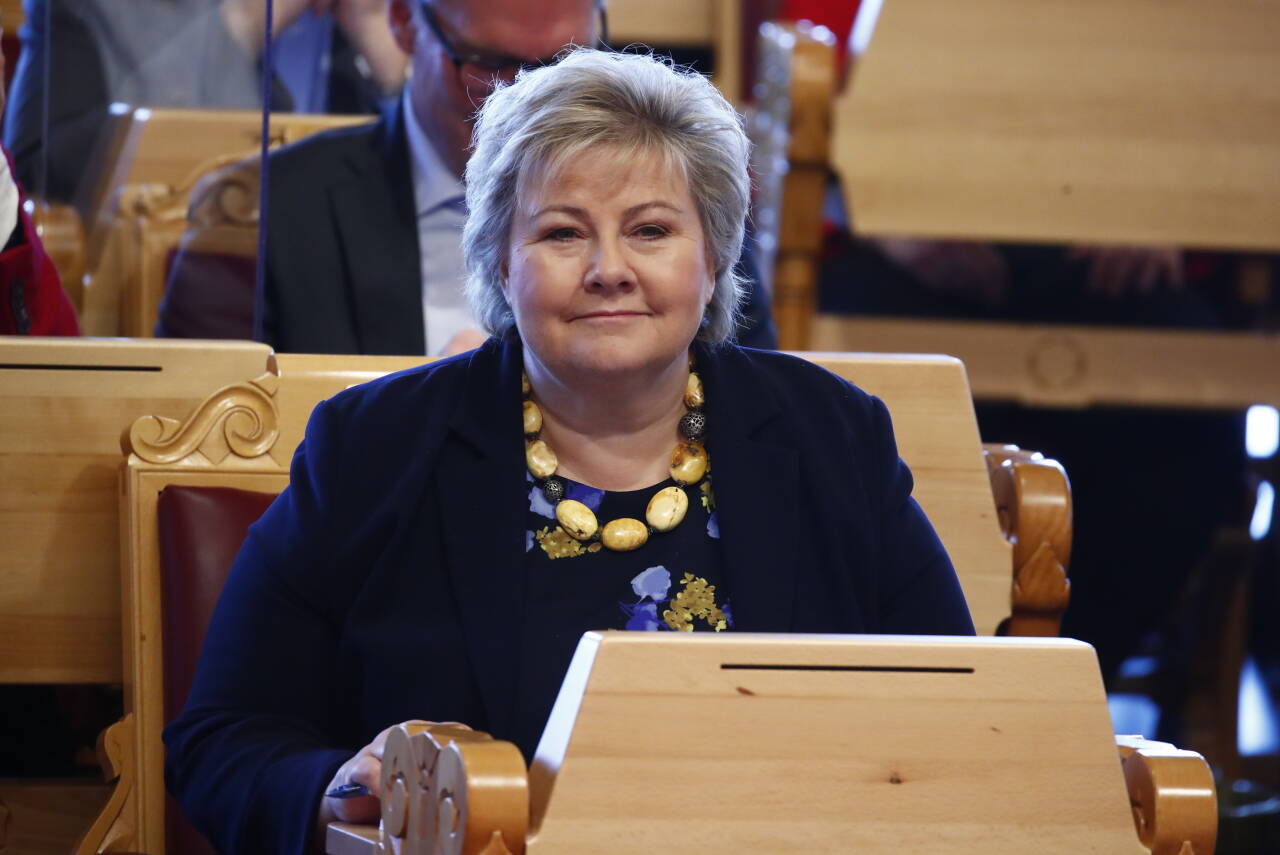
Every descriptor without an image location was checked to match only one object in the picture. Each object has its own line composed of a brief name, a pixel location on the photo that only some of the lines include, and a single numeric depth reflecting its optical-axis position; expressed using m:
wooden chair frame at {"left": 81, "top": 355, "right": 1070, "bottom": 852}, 5.97
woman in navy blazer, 5.81
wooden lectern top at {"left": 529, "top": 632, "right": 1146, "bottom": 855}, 5.51
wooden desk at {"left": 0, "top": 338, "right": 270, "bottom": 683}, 6.01
